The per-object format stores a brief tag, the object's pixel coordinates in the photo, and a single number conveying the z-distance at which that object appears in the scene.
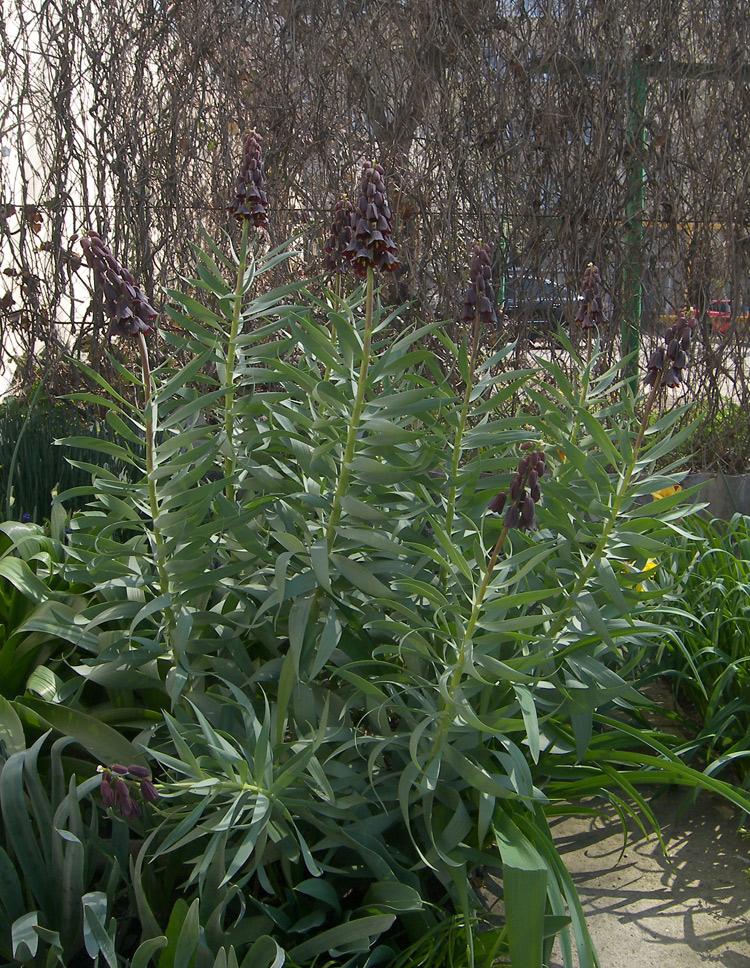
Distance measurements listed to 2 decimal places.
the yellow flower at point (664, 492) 3.49
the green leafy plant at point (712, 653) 2.32
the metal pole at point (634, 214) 4.39
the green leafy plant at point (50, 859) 1.50
